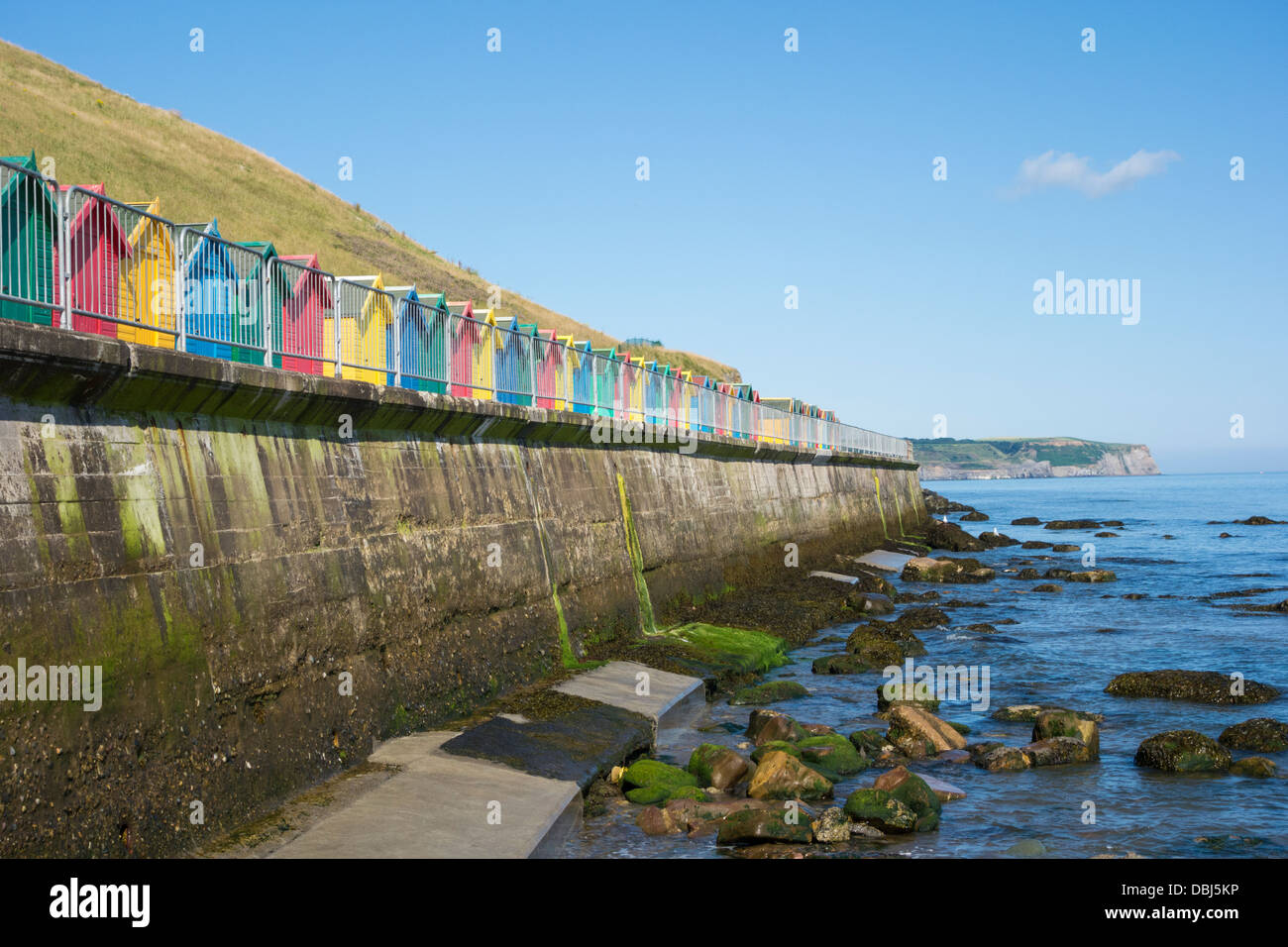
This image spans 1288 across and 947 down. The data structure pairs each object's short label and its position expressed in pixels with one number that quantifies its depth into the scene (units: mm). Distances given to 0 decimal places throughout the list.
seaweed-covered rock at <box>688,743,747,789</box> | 13102
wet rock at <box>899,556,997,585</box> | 41406
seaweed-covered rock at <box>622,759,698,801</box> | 12648
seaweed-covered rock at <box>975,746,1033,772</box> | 14562
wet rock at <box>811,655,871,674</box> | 21375
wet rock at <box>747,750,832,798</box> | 12719
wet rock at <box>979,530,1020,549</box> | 59503
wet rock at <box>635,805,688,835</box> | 11391
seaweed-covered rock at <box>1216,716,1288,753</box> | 15568
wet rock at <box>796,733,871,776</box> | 14202
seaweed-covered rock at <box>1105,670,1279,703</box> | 19438
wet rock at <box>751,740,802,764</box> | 14172
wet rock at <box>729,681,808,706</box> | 18547
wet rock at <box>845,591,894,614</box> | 30641
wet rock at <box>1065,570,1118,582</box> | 41344
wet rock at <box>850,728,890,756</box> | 15297
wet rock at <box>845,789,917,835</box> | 11594
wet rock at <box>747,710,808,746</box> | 15102
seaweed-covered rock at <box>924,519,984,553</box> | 56094
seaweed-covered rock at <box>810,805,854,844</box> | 11227
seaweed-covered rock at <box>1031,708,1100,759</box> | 15297
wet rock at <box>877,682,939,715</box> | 18156
